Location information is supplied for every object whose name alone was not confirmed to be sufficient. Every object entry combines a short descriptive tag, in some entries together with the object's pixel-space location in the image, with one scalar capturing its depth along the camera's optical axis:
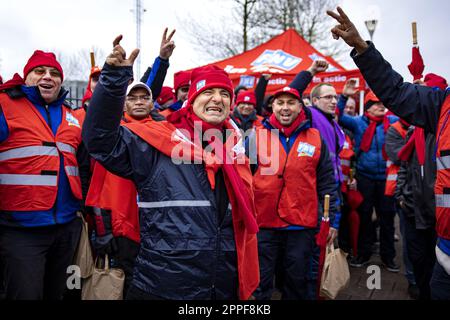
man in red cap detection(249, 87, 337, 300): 3.38
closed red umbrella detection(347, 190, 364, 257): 5.43
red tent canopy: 8.12
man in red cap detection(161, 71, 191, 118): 4.72
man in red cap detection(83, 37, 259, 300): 1.98
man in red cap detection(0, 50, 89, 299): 2.75
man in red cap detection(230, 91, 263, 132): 5.46
